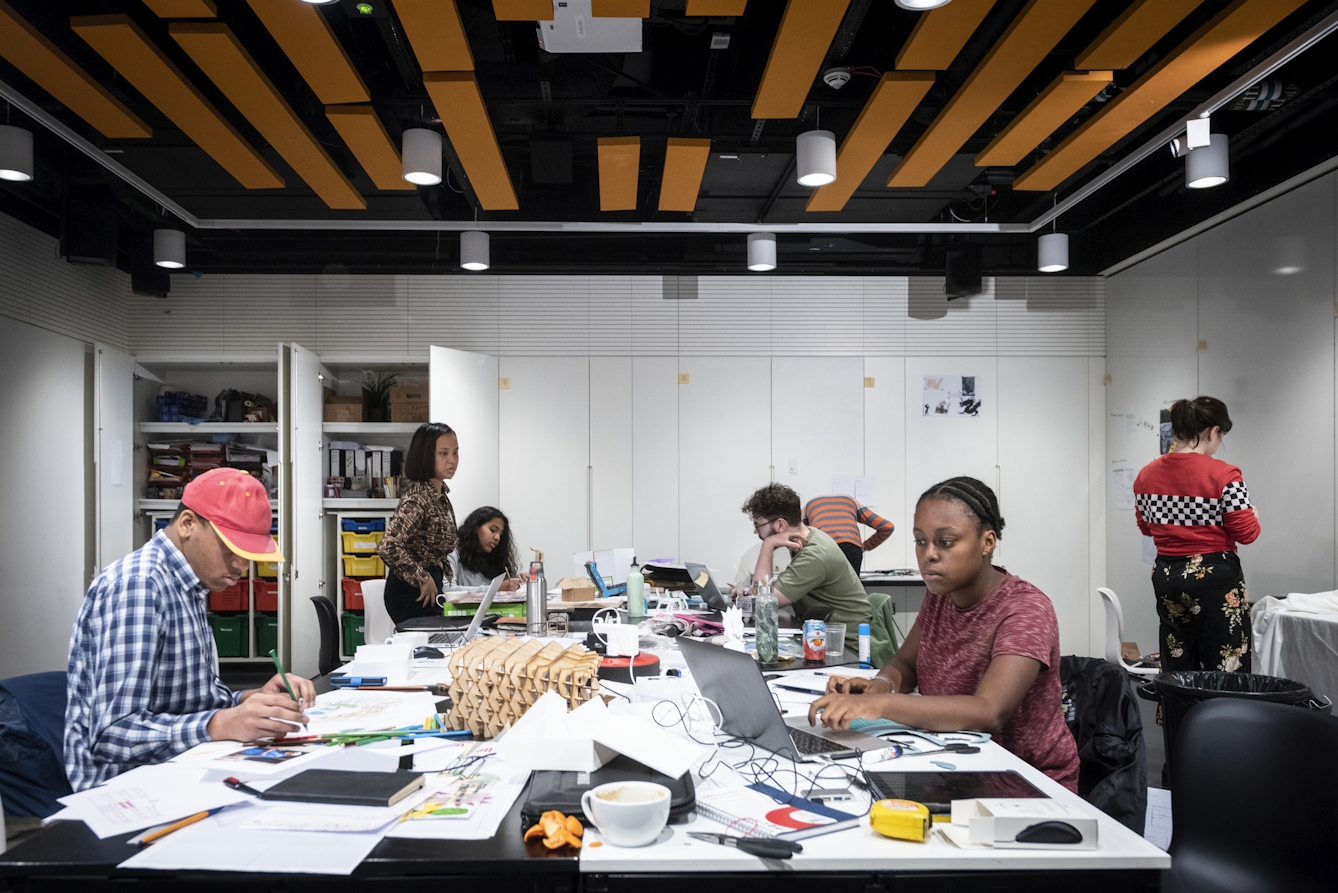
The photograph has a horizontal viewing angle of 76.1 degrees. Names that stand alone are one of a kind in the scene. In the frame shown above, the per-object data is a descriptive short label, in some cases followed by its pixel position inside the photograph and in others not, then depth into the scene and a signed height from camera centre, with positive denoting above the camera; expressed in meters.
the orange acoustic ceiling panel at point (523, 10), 3.34 +1.76
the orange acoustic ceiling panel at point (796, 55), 3.37 +1.70
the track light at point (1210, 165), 4.36 +1.47
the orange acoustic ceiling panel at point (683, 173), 4.53 +1.59
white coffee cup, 1.49 -0.64
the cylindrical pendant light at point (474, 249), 5.97 +1.44
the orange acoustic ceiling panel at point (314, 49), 3.34 +1.71
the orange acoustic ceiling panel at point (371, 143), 4.15 +1.63
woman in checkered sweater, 4.21 -0.46
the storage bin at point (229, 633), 6.73 -1.39
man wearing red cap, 1.97 -0.46
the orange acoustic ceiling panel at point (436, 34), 3.29 +1.71
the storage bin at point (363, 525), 6.84 -0.56
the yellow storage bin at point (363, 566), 6.86 -0.89
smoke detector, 4.20 +1.88
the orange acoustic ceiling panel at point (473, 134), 3.85 +1.63
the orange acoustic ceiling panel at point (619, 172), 4.60 +1.62
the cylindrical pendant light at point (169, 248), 5.84 +1.44
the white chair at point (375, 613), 4.25 -0.80
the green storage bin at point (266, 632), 6.80 -1.40
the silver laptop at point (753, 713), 1.91 -0.61
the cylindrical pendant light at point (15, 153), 4.19 +1.50
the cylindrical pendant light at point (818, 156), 4.34 +1.52
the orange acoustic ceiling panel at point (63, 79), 3.41 +1.66
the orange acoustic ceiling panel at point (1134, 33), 3.26 +1.68
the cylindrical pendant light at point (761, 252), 6.07 +1.44
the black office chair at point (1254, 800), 1.80 -0.77
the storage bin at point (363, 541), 6.83 -0.68
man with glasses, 3.92 -0.61
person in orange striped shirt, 6.00 -0.48
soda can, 3.08 -0.69
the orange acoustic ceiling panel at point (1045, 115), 3.81 +1.62
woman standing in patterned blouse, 4.48 -0.40
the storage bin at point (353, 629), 6.91 -1.41
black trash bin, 2.92 -0.84
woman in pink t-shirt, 2.08 -0.53
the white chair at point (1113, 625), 4.92 -1.01
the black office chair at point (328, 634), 4.24 -0.89
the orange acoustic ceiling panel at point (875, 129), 3.91 +1.65
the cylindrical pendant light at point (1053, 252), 6.01 +1.42
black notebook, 1.64 -0.65
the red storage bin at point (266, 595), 6.75 -1.10
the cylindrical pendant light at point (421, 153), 4.34 +1.54
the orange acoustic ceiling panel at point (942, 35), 3.30 +1.71
